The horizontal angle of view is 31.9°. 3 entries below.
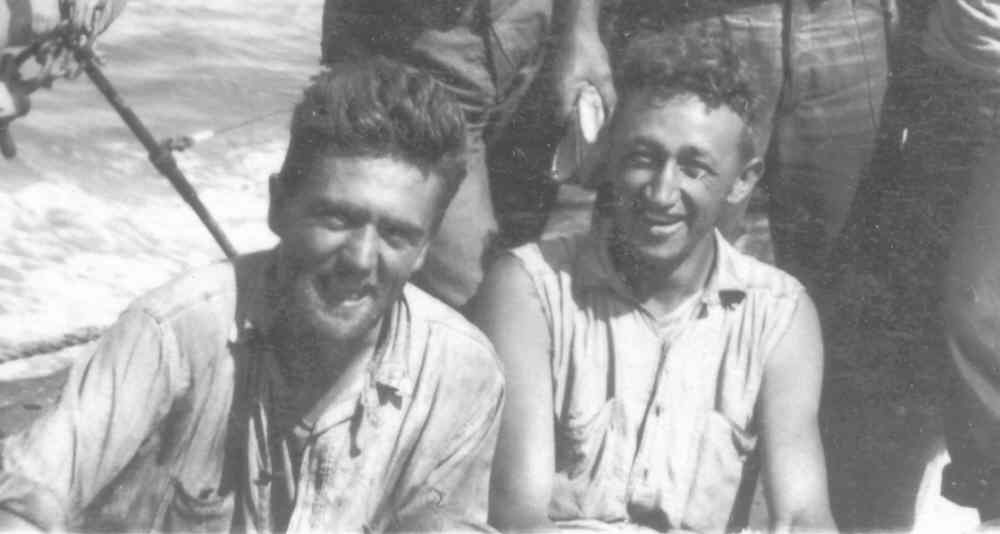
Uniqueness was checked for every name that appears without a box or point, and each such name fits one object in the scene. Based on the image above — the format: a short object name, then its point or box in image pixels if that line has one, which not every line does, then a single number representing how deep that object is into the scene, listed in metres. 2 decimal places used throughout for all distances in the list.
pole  3.79
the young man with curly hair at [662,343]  2.99
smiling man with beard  2.56
